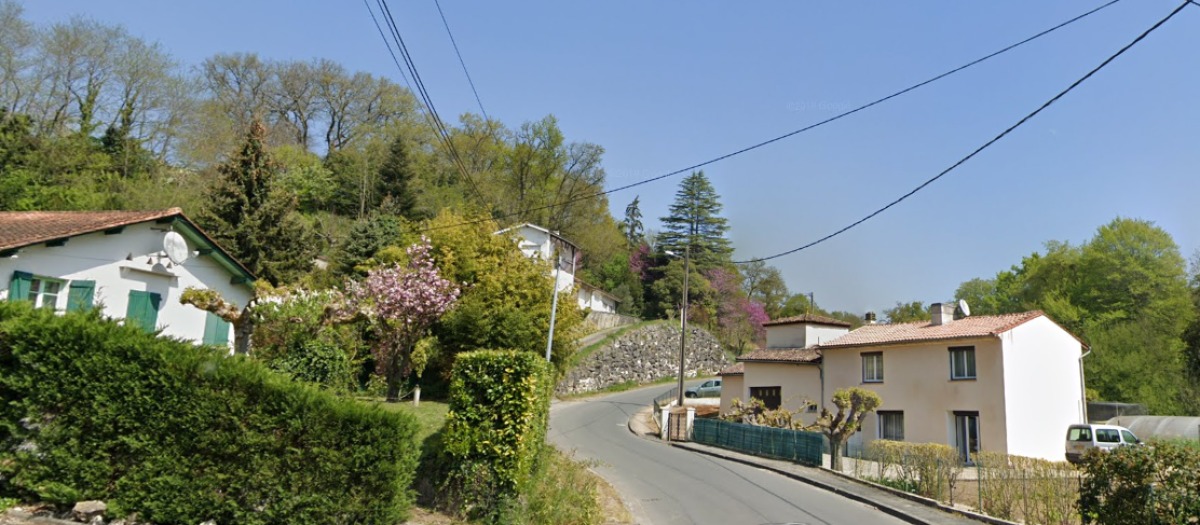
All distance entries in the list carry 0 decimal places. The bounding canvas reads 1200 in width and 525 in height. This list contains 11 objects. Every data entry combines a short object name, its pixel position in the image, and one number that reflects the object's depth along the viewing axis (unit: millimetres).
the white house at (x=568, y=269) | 53384
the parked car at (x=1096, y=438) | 25344
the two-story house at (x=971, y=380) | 25938
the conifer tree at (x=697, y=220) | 74312
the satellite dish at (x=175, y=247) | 18328
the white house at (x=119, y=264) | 15922
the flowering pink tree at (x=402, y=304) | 22828
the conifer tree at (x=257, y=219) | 31031
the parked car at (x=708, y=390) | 47344
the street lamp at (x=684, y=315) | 33906
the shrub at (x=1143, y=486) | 9945
